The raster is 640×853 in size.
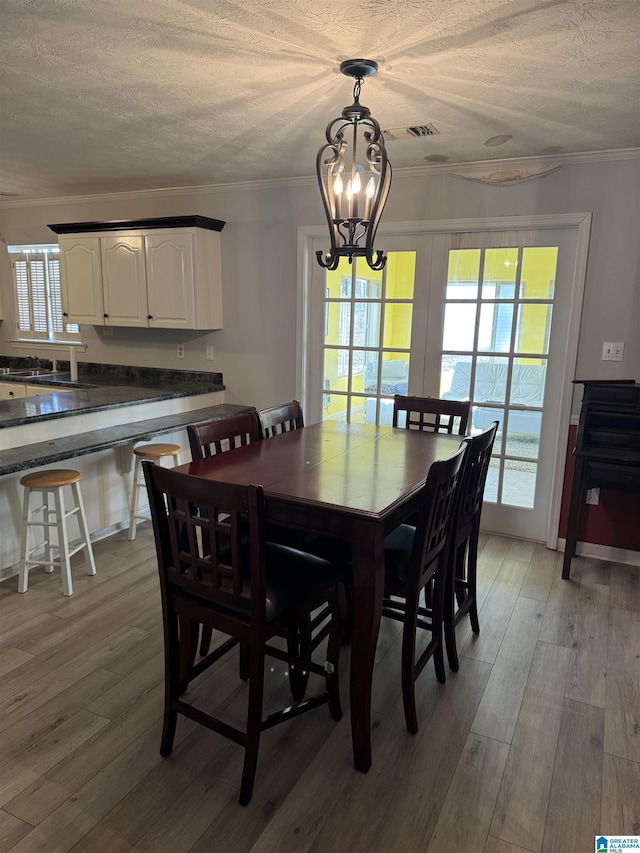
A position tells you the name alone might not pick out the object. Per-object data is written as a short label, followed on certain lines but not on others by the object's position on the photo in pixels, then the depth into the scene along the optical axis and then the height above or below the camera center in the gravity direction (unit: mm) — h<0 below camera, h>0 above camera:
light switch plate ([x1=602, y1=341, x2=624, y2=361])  3134 -45
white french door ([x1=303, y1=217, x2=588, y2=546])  3332 +12
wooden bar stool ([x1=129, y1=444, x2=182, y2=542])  3318 -775
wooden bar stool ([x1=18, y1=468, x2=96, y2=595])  2727 -992
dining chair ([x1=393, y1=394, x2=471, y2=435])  2965 -395
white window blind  5113 +301
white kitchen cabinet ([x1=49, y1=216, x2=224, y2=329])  4016 +434
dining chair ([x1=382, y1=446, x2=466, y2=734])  1764 -819
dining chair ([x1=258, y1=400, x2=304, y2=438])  2744 -445
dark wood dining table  1680 -525
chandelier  1893 +502
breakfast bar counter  2861 -597
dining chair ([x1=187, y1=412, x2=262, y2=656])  2230 -448
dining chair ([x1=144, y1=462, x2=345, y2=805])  1512 -799
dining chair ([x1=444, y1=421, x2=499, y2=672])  2131 -793
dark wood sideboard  2906 -550
